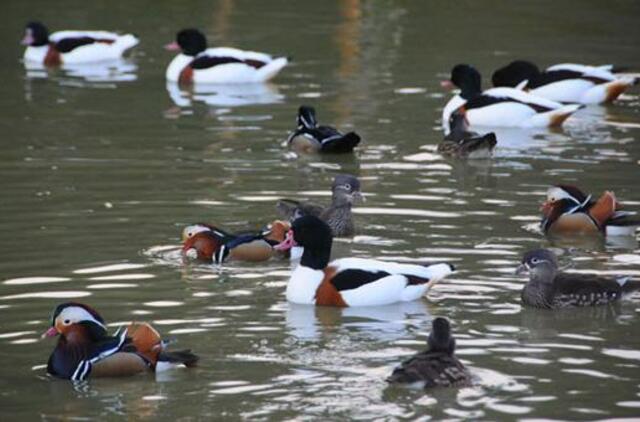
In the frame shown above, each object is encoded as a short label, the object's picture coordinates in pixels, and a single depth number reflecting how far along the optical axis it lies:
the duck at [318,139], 17.65
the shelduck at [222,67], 22.66
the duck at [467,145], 17.50
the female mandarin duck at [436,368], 9.61
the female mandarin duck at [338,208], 14.14
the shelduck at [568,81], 21.05
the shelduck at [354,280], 11.85
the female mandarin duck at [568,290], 11.71
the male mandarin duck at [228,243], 13.02
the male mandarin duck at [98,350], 10.05
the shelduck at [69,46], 24.48
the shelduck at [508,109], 19.59
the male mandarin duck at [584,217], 13.94
